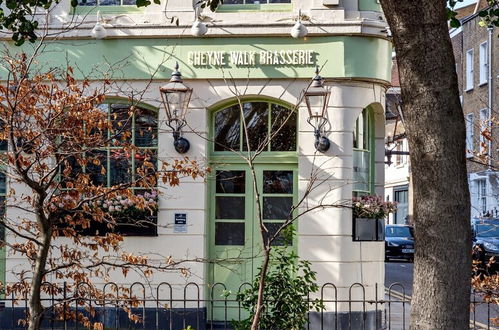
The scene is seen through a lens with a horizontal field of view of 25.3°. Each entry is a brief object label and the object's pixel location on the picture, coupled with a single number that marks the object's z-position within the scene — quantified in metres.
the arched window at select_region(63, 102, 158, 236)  15.95
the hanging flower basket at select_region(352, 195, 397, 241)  16.19
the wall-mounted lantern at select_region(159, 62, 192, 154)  15.66
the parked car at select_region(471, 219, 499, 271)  31.27
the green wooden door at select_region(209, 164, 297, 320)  16.34
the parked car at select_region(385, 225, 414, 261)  39.94
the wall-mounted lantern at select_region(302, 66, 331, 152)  15.59
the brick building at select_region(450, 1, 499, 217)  45.12
